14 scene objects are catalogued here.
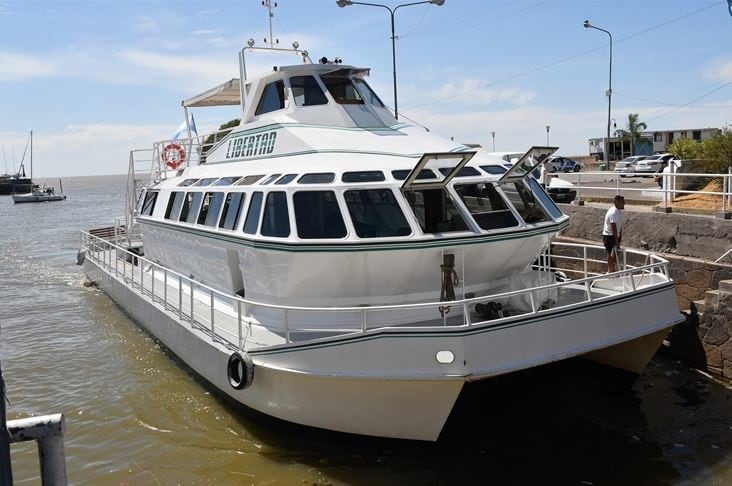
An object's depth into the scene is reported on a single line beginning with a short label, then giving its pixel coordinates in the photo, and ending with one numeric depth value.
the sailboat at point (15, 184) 91.44
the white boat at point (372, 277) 6.29
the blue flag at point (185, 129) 15.38
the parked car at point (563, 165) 37.64
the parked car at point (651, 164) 32.22
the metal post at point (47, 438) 2.49
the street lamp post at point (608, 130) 40.03
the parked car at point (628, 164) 34.40
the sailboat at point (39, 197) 77.14
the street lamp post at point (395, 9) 18.85
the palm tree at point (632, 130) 57.70
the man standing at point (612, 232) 9.89
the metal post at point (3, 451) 2.32
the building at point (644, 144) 51.06
